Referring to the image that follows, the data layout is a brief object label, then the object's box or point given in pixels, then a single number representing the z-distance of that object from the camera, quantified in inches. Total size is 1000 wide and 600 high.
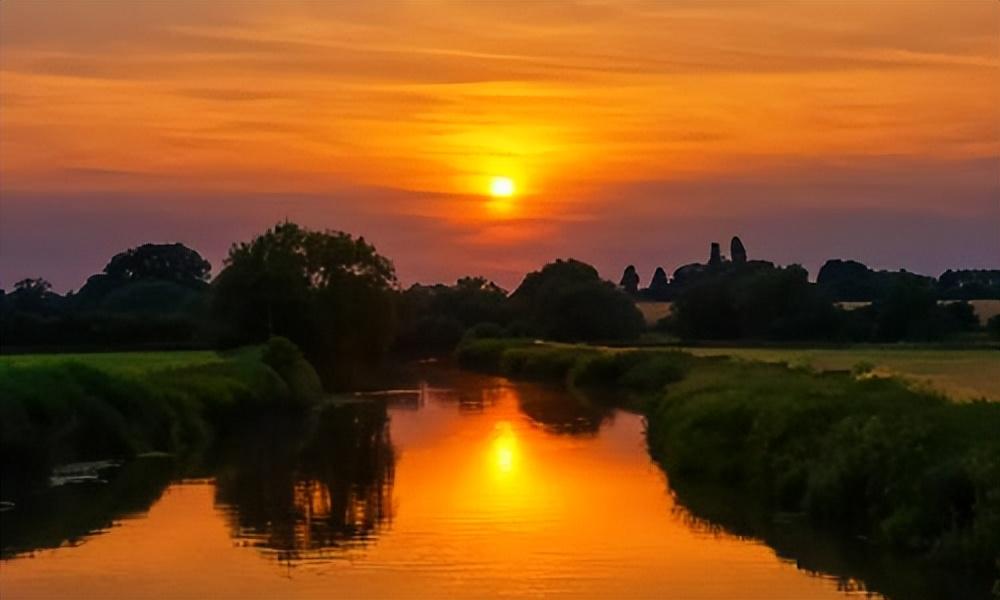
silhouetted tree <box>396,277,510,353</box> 4387.3
